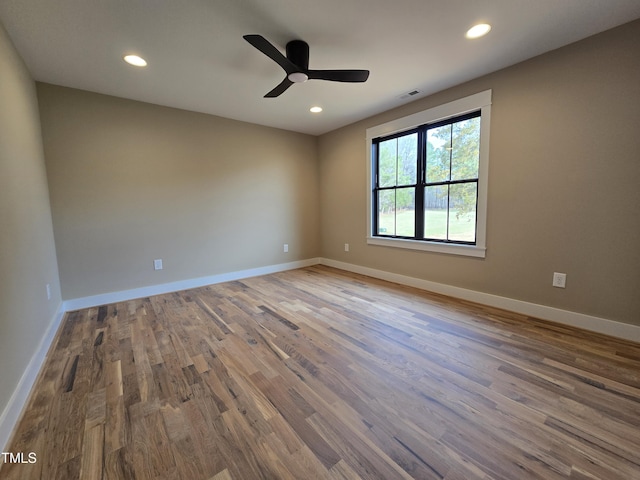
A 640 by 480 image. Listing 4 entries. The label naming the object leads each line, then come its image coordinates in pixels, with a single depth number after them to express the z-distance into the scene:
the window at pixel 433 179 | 2.95
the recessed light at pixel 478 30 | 2.01
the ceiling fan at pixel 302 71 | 2.15
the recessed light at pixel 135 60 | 2.35
